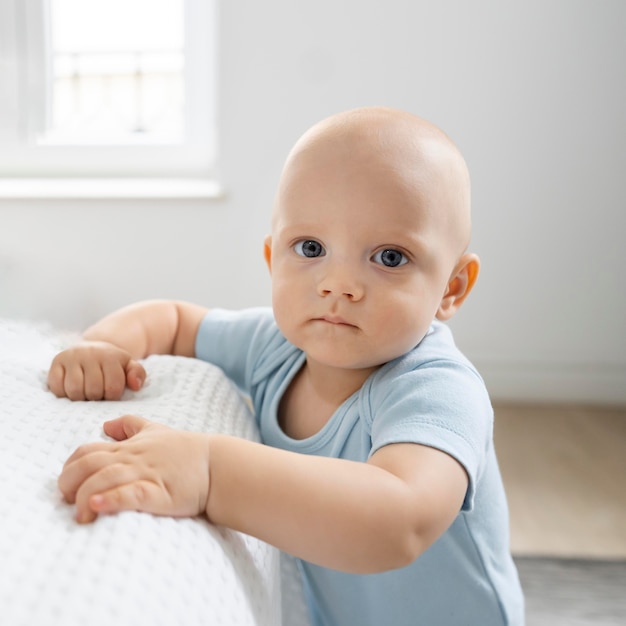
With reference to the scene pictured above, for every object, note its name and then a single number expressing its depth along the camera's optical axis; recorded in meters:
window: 2.37
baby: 0.50
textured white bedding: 0.36
